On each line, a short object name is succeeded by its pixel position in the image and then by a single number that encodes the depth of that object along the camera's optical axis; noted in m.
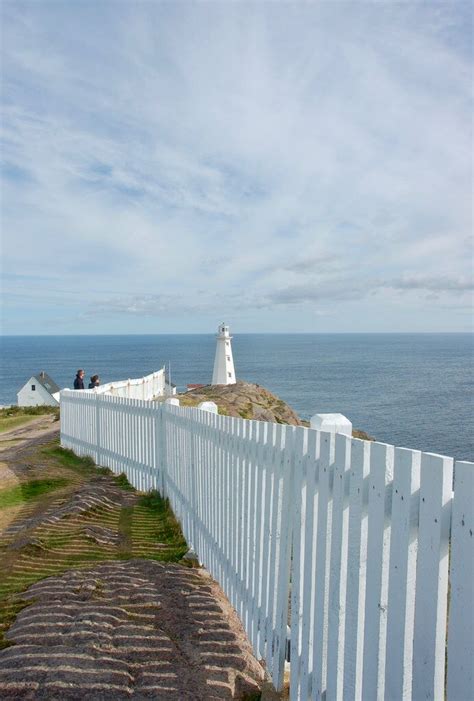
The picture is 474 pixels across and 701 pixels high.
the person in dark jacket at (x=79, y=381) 17.61
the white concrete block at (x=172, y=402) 8.31
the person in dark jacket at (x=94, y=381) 17.65
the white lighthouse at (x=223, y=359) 47.50
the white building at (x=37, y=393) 41.62
